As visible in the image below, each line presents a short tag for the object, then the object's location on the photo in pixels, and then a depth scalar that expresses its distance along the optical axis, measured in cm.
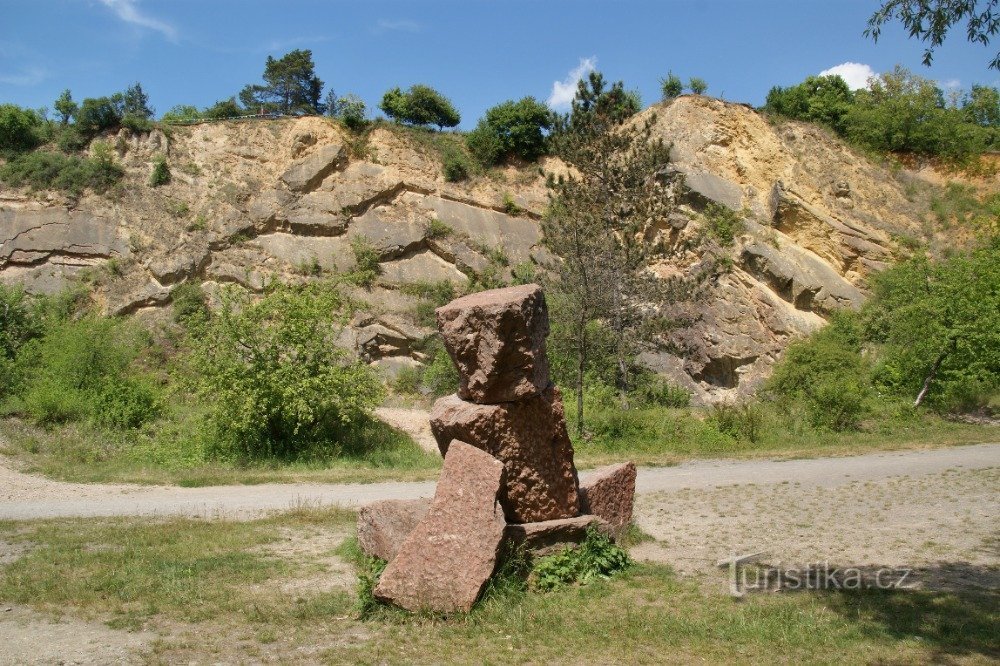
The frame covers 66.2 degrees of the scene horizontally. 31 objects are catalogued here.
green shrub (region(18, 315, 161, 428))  2039
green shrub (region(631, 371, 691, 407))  2450
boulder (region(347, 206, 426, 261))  3225
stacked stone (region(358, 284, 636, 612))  643
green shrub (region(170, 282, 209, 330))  2983
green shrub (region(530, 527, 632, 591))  704
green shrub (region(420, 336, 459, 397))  2420
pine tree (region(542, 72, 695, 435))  2002
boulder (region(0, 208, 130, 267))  3089
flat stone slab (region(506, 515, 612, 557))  712
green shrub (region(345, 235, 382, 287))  3125
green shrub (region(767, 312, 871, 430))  1947
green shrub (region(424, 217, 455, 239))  3281
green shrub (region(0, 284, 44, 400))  2580
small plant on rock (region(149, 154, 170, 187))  3275
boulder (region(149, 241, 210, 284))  3092
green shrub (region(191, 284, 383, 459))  1723
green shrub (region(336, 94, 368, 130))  3528
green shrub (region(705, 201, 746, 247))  3030
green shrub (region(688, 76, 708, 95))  3566
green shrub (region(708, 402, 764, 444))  1888
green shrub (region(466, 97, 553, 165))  3641
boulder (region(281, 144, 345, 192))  3312
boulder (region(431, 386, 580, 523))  718
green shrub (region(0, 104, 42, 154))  3303
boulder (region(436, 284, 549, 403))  705
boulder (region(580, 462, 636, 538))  833
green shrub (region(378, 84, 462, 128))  3809
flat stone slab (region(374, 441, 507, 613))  631
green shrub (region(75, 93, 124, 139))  3344
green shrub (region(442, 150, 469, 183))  3516
